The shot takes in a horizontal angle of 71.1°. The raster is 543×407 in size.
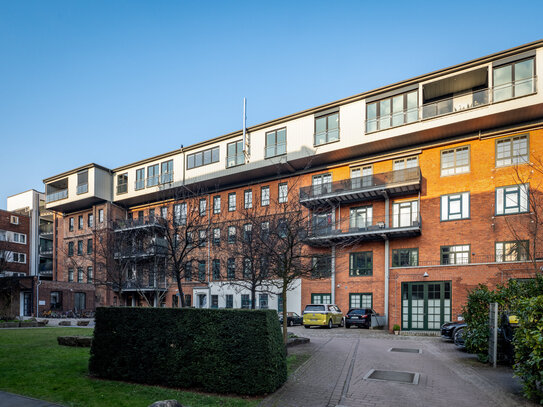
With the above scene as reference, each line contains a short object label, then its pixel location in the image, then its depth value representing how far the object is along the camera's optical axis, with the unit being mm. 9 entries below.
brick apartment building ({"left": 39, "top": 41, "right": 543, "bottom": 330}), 22062
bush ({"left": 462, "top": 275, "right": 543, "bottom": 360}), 10586
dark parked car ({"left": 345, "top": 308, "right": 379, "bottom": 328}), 24016
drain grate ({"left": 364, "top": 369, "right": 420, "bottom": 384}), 8750
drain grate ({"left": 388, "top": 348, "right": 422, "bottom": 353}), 13586
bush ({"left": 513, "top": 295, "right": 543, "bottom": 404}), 6559
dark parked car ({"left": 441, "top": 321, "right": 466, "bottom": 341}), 16234
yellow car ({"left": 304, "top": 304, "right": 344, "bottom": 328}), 23828
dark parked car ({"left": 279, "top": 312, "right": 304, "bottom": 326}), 26550
